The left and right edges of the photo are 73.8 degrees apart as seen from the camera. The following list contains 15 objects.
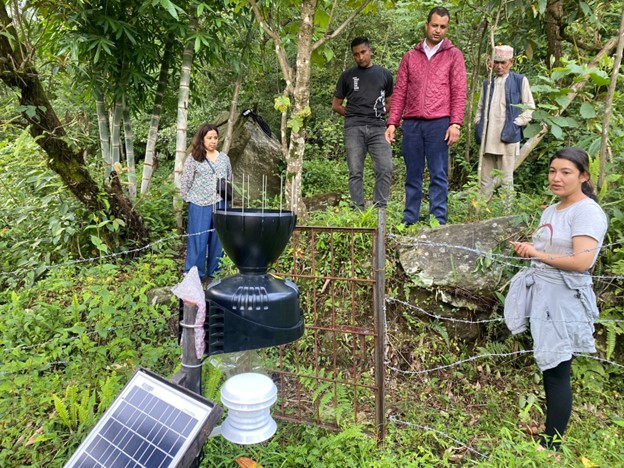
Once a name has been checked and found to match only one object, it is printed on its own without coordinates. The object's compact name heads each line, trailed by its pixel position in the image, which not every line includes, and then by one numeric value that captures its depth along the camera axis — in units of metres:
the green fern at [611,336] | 2.92
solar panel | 0.99
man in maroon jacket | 3.79
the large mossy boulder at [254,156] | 6.63
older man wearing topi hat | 4.14
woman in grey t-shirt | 2.15
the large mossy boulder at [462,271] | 3.35
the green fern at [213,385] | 2.49
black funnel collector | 1.13
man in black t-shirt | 4.41
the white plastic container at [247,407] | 1.11
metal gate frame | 2.38
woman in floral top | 4.21
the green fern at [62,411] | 2.37
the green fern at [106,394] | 2.49
